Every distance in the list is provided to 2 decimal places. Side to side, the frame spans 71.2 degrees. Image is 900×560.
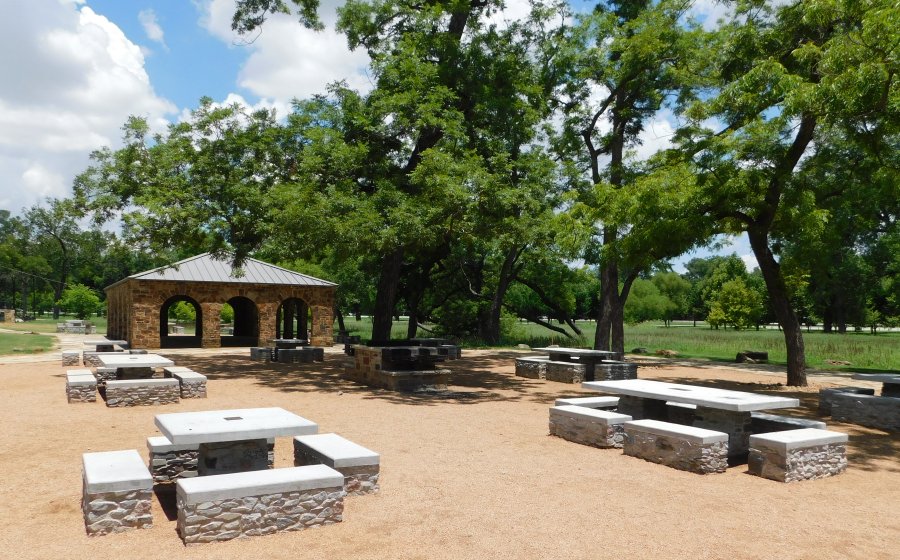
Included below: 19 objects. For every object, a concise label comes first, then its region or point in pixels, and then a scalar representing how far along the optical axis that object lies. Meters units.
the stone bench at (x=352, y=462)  5.29
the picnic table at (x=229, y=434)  4.94
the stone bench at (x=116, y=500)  4.36
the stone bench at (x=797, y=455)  6.16
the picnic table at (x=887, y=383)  10.25
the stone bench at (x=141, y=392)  10.13
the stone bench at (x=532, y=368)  15.33
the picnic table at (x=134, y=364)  11.15
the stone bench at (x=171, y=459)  5.79
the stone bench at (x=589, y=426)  7.45
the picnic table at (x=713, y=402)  6.75
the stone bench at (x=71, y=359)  16.03
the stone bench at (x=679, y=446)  6.35
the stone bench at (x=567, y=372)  14.59
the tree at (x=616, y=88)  16.02
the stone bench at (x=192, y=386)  11.11
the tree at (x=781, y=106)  8.30
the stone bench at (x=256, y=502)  4.24
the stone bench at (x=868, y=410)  9.27
